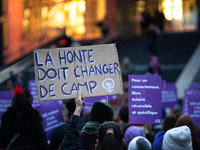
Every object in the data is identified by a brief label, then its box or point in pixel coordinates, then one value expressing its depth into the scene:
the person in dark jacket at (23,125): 8.99
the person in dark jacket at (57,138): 8.79
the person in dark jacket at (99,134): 6.73
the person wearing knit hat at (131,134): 8.69
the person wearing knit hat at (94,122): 7.78
